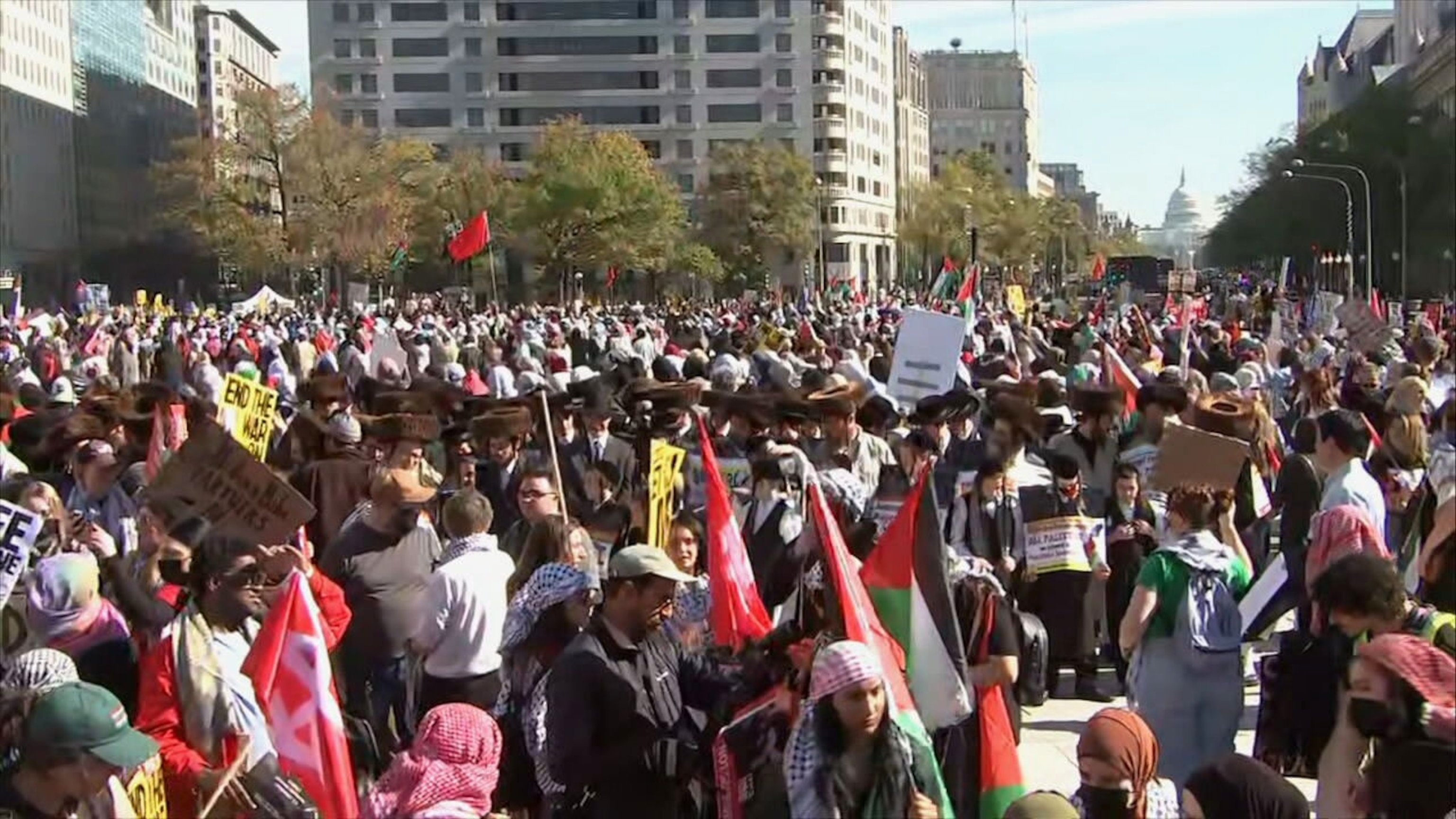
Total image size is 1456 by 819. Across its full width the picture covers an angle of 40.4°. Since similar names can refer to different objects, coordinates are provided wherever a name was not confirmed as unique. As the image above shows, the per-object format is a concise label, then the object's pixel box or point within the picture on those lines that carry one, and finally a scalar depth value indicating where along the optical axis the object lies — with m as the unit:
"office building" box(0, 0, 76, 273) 110.06
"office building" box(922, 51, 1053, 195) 191.62
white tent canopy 40.75
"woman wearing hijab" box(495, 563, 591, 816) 6.30
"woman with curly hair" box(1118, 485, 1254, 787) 6.99
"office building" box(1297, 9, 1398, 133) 152.62
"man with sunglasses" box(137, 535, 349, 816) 5.61
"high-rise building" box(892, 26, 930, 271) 150.75
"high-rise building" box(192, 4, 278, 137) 161.88
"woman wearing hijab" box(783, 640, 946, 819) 4.79
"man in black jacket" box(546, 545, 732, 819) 5.80
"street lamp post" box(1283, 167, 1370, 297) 63.88
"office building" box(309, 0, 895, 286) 116.12
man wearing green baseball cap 4.66
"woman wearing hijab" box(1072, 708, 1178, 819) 4.70
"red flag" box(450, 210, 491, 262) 41.44
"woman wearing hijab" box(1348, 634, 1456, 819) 4.37
